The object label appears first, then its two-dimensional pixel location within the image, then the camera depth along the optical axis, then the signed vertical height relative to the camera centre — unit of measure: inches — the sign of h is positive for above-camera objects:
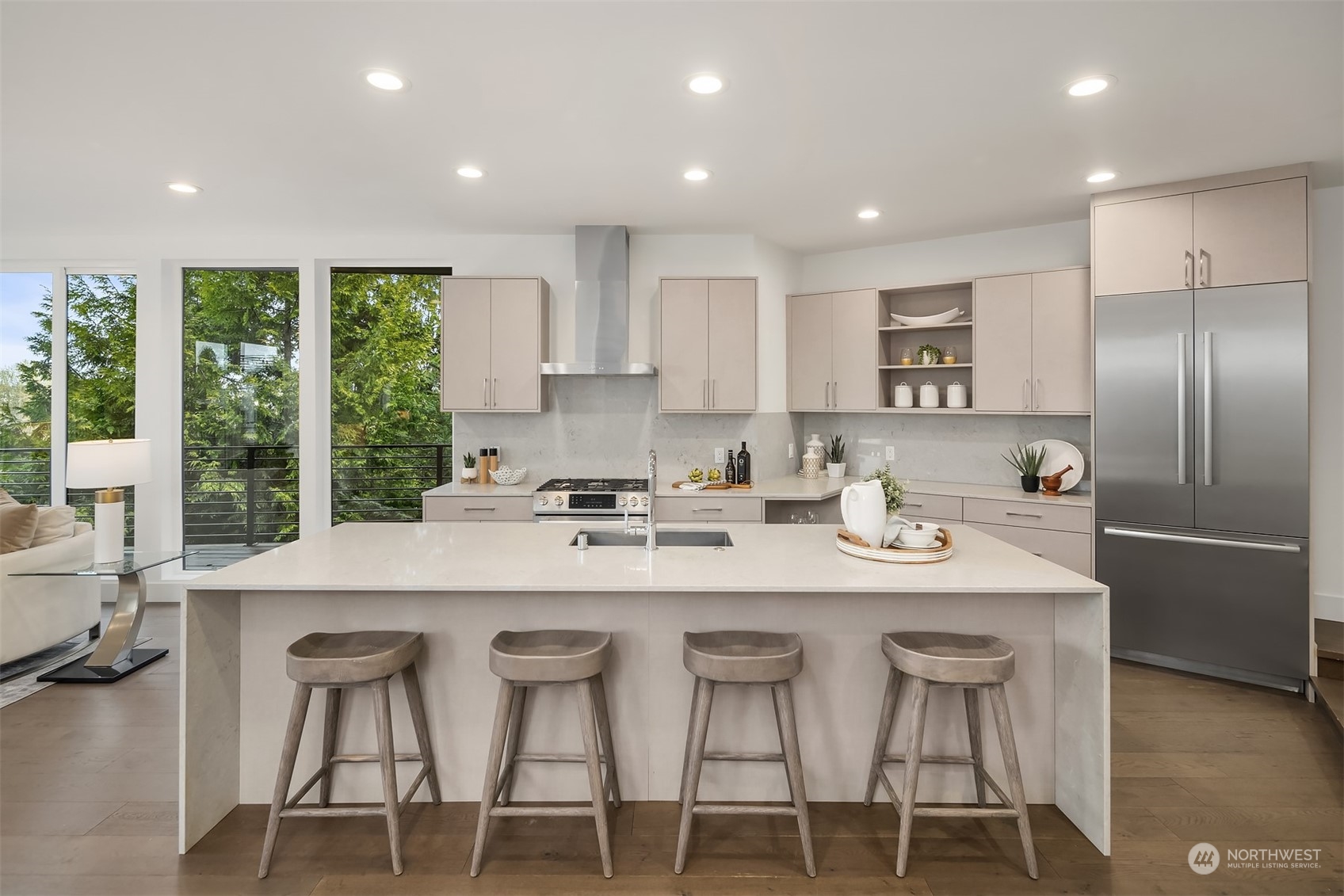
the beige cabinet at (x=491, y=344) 175.2 +27.7
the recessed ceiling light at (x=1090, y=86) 96.4 +52.4
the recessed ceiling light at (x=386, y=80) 94.8 +52.7
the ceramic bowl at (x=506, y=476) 178.7 -6.6
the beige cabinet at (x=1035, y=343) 156.6 +25.4
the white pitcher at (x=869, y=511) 90.7 -8.2
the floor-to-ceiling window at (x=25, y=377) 185.0 +20.4
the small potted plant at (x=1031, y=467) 167.6 -4.4
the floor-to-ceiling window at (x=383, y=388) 192.9 +18.0
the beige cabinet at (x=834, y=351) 185.5 +27.6
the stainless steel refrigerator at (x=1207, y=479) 127.5 -6.0
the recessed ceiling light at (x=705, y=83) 96.1 +52.7
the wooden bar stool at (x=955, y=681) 76.2 -26.0
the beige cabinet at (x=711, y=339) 174.7 +28.6
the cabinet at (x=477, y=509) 165.5 -14.0
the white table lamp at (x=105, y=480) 136.1 -5.8
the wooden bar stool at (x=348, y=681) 77.4 -26.3
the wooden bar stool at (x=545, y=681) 77.0 -26.5
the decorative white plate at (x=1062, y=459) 167.8 -2.6
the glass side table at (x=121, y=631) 135.3 -36.9
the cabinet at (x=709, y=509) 164.9 -14.4
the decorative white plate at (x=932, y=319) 175.3 +34.2
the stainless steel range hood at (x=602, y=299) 174.2 +39.2
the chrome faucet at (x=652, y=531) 96.6 -11.5
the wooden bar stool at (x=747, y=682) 77.0 -29.6
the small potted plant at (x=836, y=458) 197.6 -2.4
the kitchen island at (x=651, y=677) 90.6 -30.5
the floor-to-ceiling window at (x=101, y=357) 187.8 +26.1
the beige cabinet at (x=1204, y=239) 127.4 +41.5
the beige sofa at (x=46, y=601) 136.5 -31.5
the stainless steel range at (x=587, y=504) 159.6 -12.6
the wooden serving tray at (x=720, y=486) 169.6 -9.1
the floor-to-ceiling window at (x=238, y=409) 191.0 +12.1
